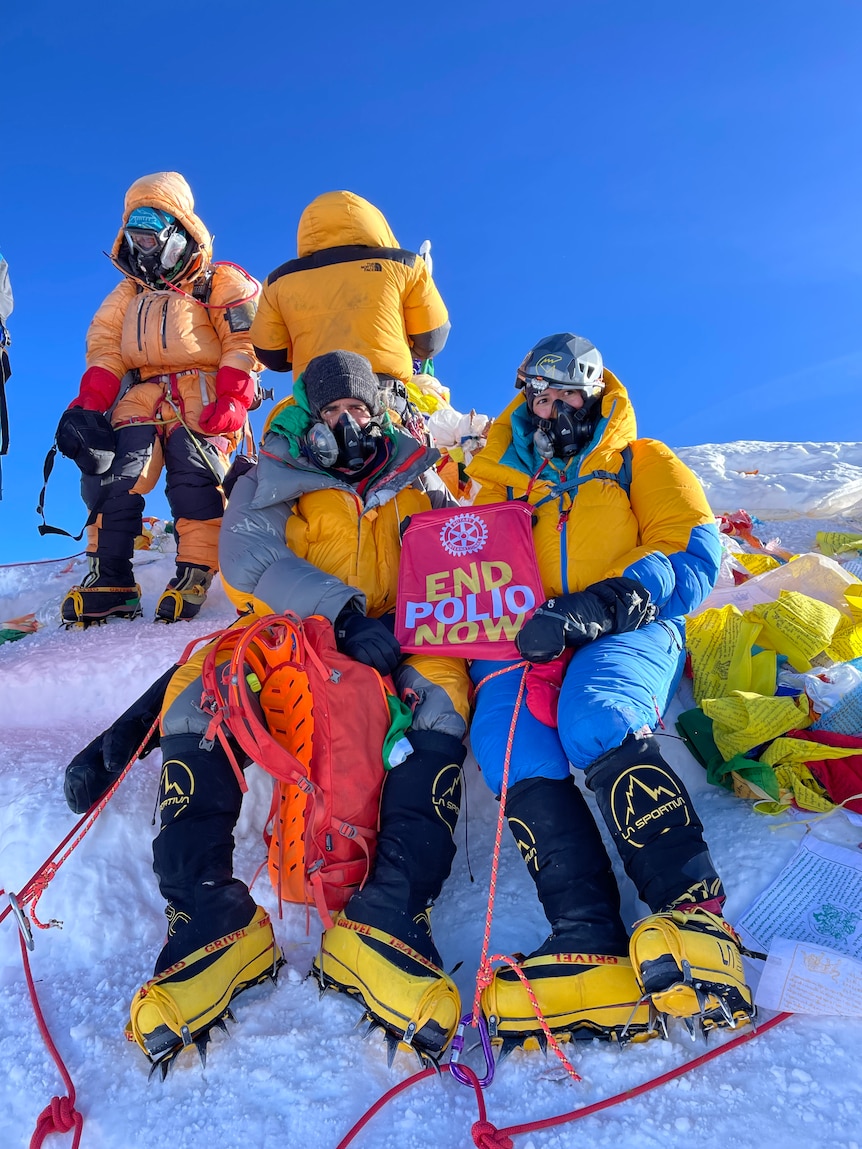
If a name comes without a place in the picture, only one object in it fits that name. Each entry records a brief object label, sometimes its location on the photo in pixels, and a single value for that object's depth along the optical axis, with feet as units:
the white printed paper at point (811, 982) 5.60
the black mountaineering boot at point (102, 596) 15.08
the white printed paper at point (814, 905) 6.39
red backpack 7.21
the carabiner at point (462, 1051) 5.61
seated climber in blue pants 5.76
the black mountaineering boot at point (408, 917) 5.86
